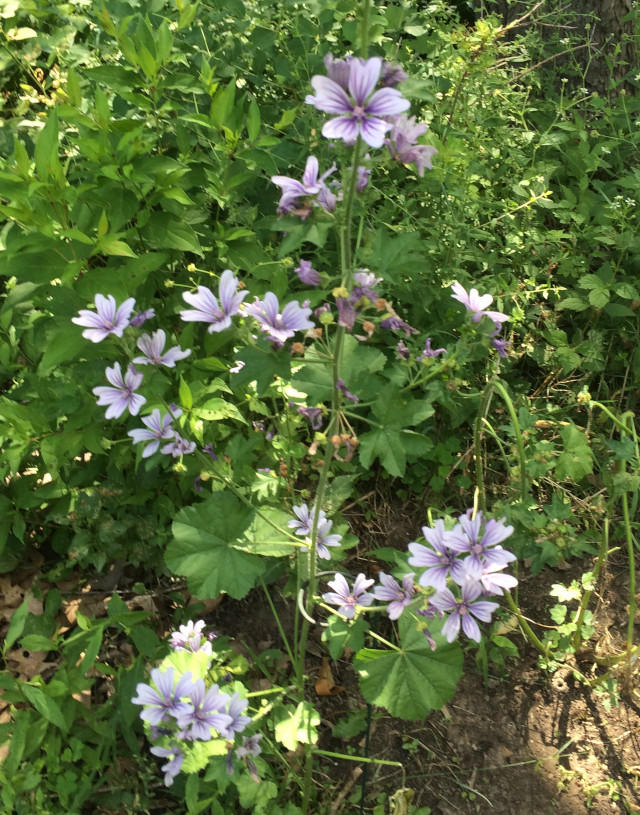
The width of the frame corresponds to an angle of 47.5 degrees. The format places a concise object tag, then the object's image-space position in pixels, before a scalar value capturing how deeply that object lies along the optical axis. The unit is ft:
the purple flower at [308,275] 1.44
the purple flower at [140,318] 1.66
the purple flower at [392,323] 1.54
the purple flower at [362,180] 1.37
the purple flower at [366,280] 1.43
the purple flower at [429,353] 1.87
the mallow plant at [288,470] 1.35
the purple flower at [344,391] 1.58
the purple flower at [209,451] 1.92
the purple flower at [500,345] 1.88
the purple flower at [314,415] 1.74
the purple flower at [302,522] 1.86
